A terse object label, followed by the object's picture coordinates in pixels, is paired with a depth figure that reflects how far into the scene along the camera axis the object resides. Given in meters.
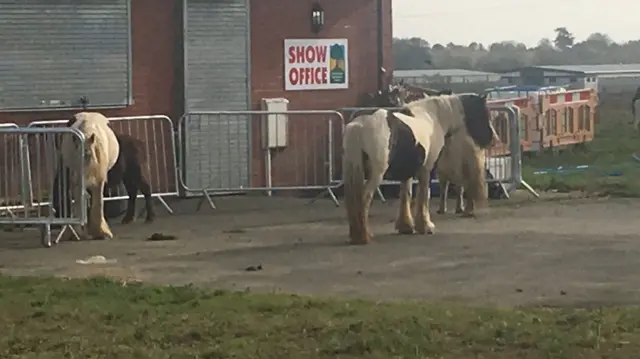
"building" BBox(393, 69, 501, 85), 61.44
